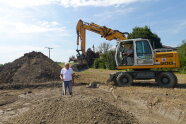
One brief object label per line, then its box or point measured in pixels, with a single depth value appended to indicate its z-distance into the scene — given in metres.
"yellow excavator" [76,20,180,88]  6.52
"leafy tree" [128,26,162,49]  18.77
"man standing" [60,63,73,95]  4.91
